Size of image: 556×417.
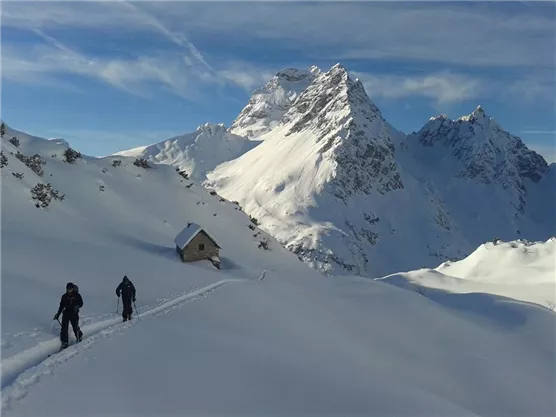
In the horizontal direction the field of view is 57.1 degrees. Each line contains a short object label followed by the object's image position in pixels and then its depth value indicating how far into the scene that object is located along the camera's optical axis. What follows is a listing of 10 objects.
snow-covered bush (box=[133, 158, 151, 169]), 60.15
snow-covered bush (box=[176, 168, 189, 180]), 63.44
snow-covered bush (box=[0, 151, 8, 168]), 34.20
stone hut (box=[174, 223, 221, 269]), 38.50
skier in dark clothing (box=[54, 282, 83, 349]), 13.91
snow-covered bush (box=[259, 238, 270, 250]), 54.11
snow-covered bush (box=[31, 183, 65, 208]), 33.59
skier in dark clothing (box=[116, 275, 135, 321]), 17.71
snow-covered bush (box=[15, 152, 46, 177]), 41.03
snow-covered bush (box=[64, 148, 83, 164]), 49.66
